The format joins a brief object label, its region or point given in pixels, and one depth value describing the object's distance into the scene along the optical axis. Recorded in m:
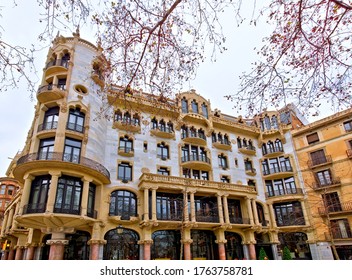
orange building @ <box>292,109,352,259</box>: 23.14
